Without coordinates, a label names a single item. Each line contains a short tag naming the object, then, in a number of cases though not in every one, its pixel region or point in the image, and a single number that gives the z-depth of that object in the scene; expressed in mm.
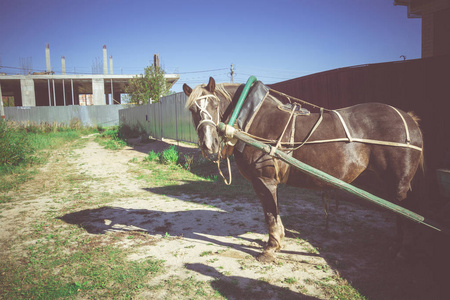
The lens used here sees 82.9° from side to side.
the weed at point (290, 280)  2859
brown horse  2939
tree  24469
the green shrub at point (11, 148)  8701
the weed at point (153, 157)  10289
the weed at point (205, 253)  3510
